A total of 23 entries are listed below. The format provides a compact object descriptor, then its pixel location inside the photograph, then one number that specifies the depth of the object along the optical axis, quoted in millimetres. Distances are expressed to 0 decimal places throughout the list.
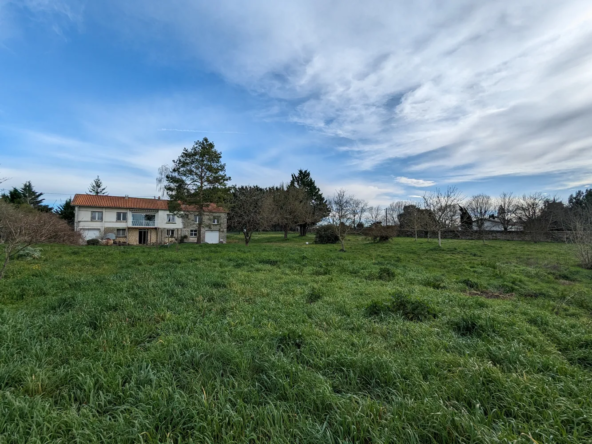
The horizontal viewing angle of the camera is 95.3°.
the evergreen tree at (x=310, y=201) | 40312
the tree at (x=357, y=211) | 26359
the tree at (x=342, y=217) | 24109
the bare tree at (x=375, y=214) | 47700
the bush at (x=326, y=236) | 31141
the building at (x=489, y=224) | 42500
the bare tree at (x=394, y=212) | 53812
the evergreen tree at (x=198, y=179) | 26250
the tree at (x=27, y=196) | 33528
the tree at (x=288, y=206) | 37206
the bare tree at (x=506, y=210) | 40906
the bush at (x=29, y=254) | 11448
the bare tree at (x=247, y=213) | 25828
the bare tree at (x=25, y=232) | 6695
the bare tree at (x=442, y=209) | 26562
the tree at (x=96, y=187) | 57838
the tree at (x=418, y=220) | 29928
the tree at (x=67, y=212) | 38459
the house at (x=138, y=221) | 33031
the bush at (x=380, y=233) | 28781
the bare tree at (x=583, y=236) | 13023
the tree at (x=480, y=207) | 46875
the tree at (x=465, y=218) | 44397
